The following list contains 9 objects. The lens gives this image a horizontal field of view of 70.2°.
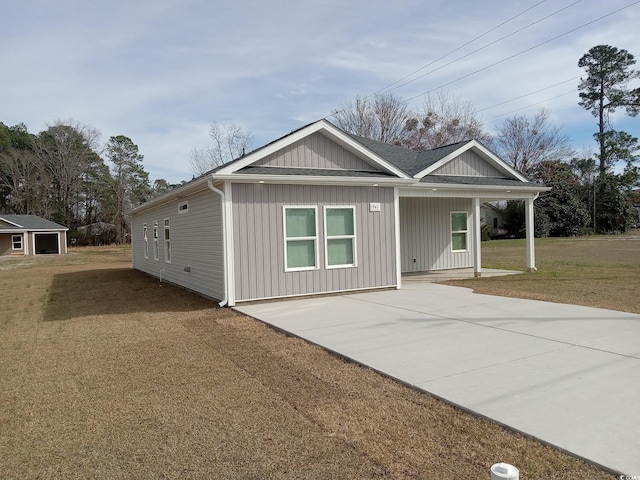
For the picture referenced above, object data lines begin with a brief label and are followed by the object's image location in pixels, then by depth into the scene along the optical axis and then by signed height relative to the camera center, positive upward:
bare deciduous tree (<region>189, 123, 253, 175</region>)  35.28 +7.23
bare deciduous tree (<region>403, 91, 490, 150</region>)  34.88 +7.71
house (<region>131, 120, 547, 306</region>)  9.14 +0.36
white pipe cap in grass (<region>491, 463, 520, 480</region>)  2.13 -1.17
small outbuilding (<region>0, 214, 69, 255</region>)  35.56 +0.59
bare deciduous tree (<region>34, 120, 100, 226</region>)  47.25 +8.58
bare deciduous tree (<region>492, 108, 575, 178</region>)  39.00 +6.79
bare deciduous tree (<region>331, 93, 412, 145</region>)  33.59 +8.46
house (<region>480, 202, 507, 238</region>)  41.47 +0.68
